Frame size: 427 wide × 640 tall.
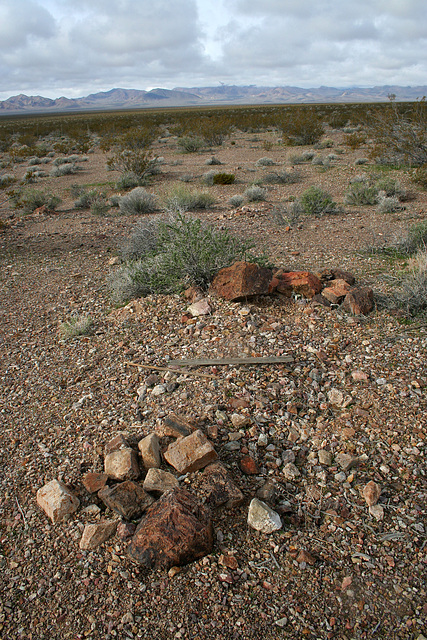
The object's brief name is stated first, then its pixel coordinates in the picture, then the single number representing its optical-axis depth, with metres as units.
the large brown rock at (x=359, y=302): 4.45
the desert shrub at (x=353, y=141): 18.07
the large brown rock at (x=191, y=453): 2.72
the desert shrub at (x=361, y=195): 9.87
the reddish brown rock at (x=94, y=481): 2.68
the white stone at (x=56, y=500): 2.49
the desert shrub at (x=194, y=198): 10.02
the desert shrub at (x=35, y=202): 11.70
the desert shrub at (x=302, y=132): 21.95
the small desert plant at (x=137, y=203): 10.50
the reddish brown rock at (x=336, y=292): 4.68
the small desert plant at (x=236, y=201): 10.66
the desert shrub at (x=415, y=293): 4.38
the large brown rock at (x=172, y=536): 2.18
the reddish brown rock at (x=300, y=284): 4.78
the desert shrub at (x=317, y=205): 9.27
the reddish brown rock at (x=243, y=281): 4.61
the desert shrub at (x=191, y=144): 22.48
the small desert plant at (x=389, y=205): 9.05
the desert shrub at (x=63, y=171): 17.80
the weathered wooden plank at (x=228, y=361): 3.74
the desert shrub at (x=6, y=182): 15.52
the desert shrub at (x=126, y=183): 13.73
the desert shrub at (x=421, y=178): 10.72
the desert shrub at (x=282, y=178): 13.05
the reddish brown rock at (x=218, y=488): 2.53
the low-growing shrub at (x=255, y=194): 10.66
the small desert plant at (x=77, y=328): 4.75
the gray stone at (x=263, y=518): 2.37
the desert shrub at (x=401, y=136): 12.60
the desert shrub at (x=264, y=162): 16.38
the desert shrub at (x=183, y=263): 5.10
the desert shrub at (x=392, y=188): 10.03
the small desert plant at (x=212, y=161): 17.43
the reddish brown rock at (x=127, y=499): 2.48
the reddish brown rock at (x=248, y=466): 2.77
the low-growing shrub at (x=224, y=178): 13.27
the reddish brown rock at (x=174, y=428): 2.96
